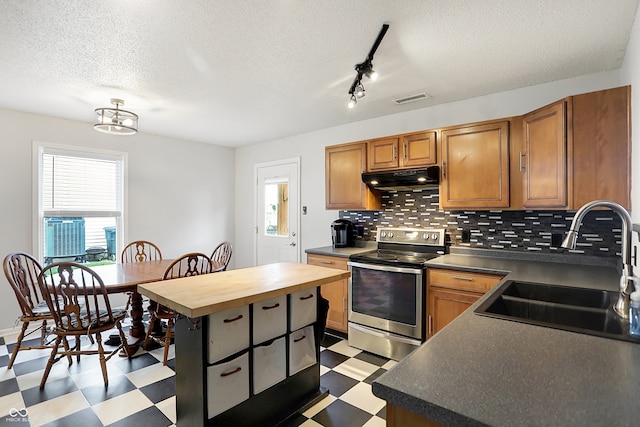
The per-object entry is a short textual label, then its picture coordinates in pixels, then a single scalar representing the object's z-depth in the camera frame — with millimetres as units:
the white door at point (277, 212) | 4430
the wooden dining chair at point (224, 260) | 3135
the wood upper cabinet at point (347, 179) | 3334
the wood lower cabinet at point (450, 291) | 2316
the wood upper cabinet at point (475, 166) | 2527
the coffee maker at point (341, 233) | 3584
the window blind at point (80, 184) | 3583
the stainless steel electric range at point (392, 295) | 2617
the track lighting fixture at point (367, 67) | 1900
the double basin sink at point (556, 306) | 1332
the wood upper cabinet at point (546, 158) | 2076
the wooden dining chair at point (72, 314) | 2248
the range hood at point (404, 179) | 2817
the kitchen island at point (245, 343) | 1566
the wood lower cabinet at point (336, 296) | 3143
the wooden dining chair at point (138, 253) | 3719
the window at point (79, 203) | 3553
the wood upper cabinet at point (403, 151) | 2891
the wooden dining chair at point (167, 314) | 2670
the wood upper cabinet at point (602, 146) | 1876
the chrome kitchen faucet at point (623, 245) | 1160
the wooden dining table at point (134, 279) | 2475
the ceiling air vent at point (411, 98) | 2910
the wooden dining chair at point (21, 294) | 2480
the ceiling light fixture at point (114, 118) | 2878
